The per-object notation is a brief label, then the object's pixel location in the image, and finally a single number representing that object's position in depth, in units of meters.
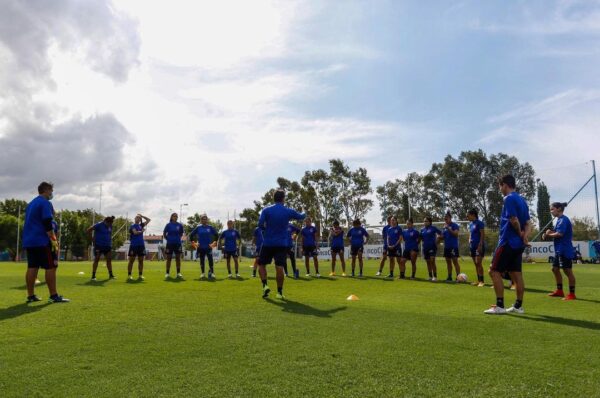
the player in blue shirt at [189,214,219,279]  15.52
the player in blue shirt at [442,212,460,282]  14.30
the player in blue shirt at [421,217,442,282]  14.95
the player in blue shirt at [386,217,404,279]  15.84
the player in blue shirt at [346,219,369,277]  16.50
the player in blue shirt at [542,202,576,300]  9.41
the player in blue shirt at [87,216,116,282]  14.02
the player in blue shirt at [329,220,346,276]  16.77
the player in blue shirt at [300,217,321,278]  16.53
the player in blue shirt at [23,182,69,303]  8.04
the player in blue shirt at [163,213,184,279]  15.20
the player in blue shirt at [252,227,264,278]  16.05
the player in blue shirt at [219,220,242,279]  16.11
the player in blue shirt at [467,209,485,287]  12.95
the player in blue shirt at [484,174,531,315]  7.20
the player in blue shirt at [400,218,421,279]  15.59
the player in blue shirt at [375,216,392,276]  16.22
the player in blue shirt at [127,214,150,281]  14.64
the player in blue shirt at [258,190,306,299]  8.92
